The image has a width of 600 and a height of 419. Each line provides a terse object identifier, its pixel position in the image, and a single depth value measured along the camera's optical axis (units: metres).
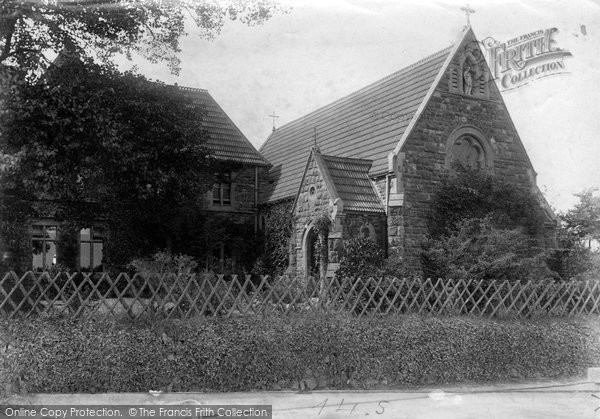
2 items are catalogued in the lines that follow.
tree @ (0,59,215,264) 14.66
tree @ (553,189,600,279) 21.47
